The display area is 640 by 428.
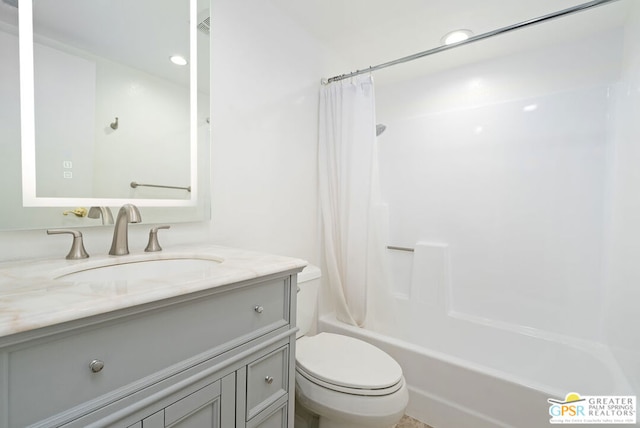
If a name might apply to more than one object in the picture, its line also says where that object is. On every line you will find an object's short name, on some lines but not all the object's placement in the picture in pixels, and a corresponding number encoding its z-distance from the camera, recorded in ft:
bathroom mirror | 2.86
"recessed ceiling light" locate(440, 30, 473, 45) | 5.86
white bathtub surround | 4.76
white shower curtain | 5.82
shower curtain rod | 4.01
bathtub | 4.21
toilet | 3.55
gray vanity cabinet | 1.62
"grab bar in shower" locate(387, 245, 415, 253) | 7.68
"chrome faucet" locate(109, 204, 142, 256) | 3.29
